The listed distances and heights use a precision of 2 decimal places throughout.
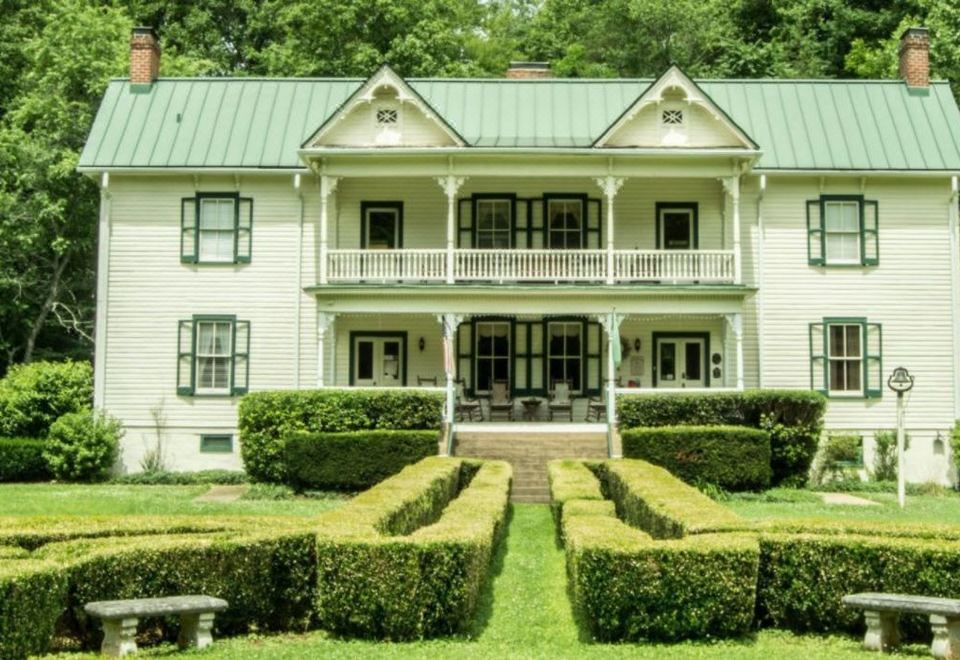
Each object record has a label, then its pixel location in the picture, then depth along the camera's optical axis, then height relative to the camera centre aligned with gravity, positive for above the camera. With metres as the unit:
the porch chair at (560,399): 27.28 -0.20
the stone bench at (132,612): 9.57 -1.89
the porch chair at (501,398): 27.07 -0.18
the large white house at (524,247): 26.33 +3.51
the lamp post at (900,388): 20.59 +0.08
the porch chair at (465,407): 26.58 -0.38
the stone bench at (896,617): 9.74 -2.00
